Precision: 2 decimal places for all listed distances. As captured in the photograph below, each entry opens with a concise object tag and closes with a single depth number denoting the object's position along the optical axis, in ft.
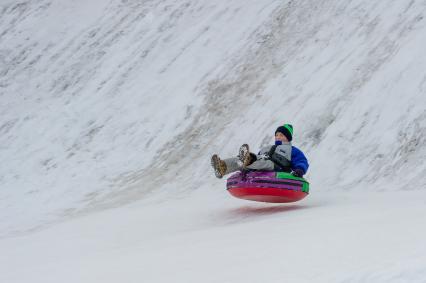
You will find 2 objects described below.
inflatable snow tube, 56.65
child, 58.29
